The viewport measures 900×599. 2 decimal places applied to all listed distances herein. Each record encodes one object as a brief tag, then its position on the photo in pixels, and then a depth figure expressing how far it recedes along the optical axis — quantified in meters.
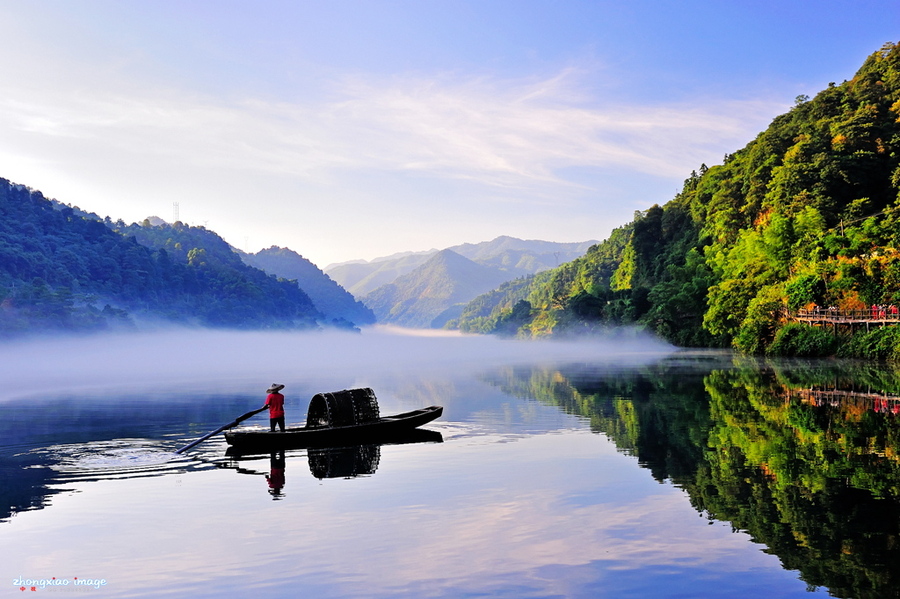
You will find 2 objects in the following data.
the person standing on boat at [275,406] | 23.42
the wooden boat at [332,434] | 22.56
